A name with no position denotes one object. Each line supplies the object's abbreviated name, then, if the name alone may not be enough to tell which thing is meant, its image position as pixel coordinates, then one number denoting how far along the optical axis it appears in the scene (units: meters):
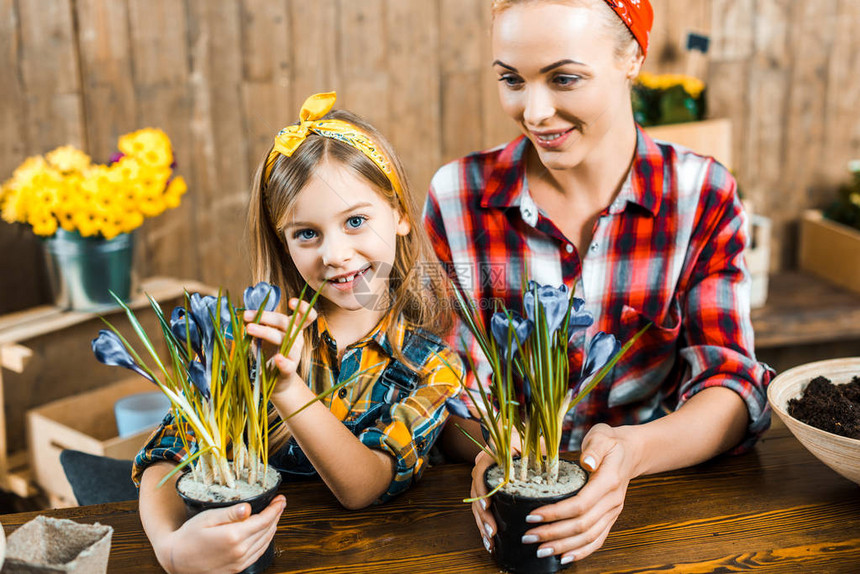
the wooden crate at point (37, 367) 2.41
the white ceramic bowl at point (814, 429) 1.04
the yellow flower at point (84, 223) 2.39
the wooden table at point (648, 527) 0.98
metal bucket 2.46
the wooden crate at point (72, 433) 2.22
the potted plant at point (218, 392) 0.92
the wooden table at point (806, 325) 2.87
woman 1.27
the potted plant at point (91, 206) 2.40
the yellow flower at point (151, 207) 2.48
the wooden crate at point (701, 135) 2.87
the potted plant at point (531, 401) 0.93
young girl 1.07
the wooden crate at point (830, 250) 3.16
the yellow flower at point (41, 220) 2.39
